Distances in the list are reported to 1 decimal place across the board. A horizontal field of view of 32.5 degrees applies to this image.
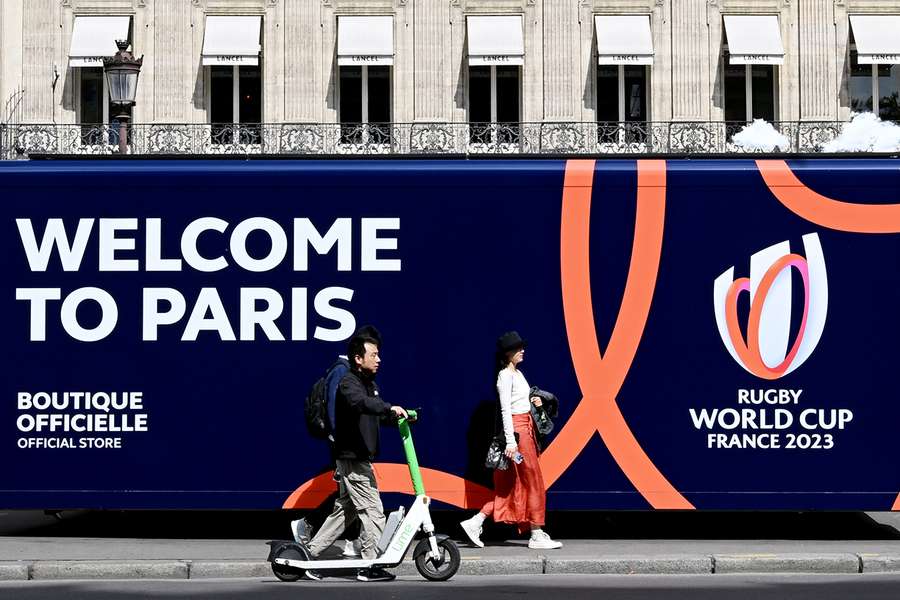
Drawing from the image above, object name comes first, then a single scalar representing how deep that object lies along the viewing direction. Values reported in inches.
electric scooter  395.9
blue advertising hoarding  466.3
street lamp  721.6
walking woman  448.5
